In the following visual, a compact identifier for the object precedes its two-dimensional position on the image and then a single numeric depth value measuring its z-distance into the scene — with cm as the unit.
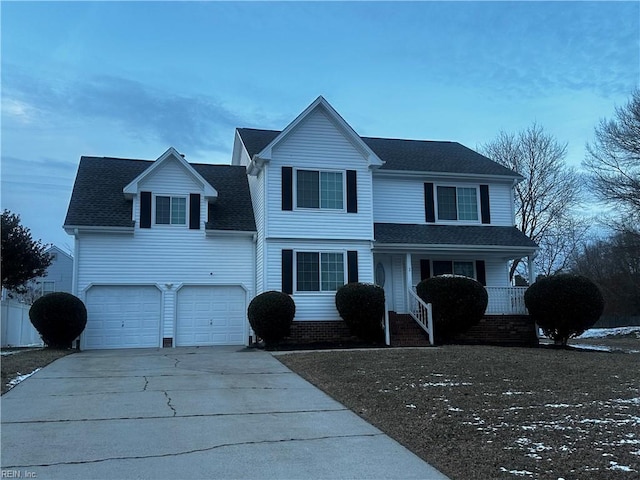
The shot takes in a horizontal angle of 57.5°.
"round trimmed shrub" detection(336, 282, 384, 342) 1780
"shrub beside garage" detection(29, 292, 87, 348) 1700
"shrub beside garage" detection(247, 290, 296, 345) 1742
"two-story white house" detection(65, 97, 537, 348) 1886
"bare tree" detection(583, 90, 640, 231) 3123
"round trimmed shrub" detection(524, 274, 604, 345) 1781
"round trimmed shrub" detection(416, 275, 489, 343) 1803
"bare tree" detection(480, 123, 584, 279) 3622
